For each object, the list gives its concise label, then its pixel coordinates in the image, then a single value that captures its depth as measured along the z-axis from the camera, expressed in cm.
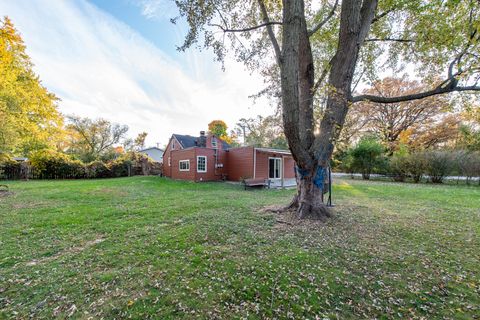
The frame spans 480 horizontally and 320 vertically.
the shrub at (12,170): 1598
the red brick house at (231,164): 1577
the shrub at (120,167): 2046
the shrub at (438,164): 1538
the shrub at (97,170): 1902
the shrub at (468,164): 1439
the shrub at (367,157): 2002
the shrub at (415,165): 1655
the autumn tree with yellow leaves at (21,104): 894
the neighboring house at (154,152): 3482
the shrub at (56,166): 1676
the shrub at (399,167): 1761
